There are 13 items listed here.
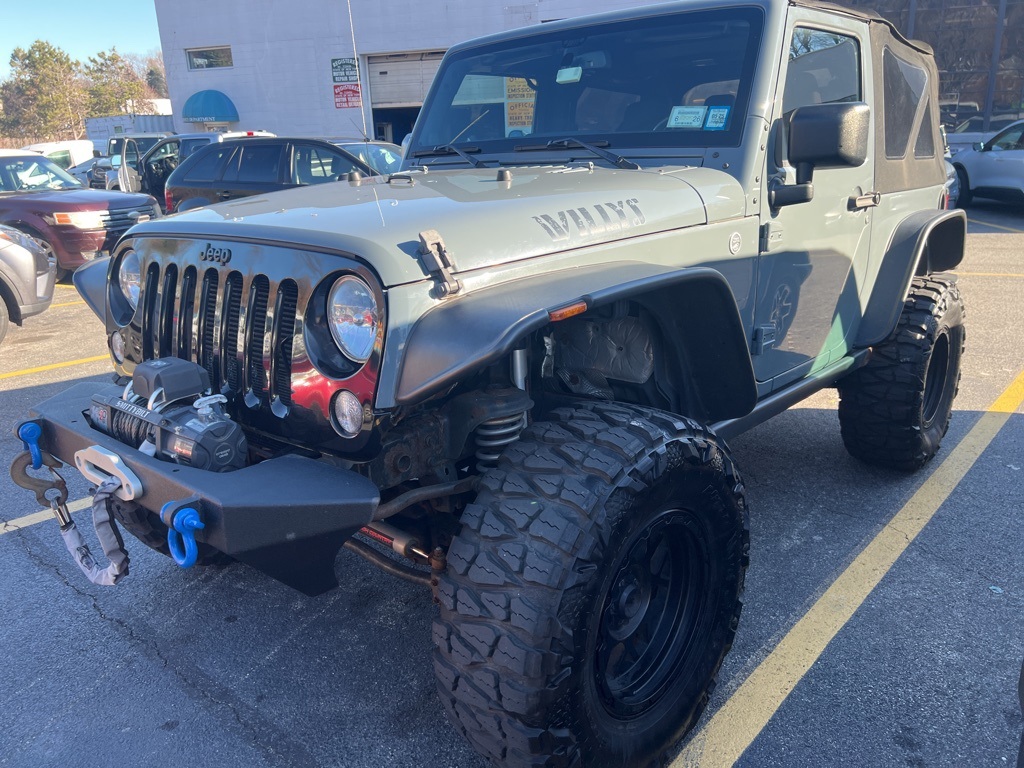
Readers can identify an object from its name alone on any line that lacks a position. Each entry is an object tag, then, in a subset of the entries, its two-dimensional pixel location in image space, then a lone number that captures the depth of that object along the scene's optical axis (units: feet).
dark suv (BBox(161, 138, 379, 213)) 31.65
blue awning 94.43
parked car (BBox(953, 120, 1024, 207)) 42.88
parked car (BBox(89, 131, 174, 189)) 63.52
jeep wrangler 6.11
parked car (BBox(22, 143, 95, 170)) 73.46
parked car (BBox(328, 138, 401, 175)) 33.17
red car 30.27
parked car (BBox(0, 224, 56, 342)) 22.70
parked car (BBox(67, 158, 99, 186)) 73.51
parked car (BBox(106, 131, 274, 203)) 47.78
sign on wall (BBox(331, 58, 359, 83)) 91.15
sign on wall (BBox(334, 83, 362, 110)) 92.90
